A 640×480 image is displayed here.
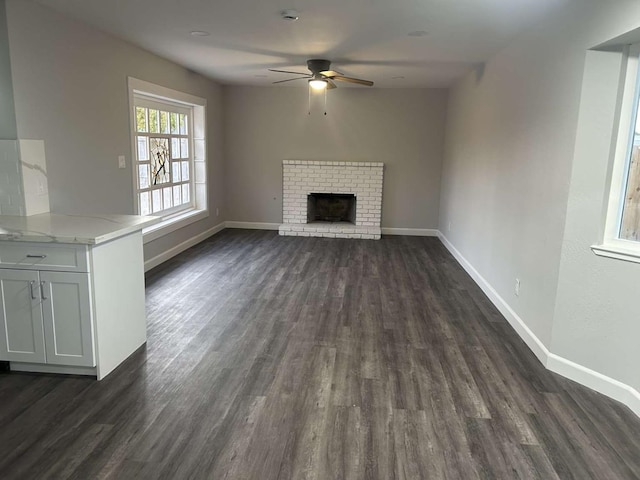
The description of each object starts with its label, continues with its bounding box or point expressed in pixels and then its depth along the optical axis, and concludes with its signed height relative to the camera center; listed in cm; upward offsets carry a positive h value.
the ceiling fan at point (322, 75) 508 +95
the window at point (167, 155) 520 +2
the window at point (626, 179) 261 -7
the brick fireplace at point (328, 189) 760 -47
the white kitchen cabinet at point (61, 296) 264 -83
